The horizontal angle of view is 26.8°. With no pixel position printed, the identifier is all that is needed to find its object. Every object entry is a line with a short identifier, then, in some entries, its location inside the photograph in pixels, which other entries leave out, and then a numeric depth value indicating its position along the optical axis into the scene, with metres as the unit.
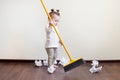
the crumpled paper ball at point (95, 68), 2.75
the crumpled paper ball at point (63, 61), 3.14
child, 2.78
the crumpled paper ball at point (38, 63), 3.11
